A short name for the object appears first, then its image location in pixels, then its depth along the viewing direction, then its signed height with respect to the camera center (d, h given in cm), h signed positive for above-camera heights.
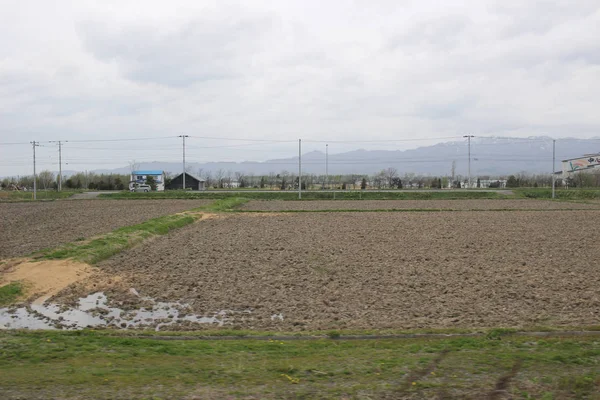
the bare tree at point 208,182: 9930 +74
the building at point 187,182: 8356 +57
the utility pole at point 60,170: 7469 +229
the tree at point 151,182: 7704 +53
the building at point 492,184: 8832 +40
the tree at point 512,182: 8398 +68
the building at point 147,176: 7959 +138
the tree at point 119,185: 8212 +6
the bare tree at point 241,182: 9519 +70
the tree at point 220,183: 9255 +38
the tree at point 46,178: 9312 +139
